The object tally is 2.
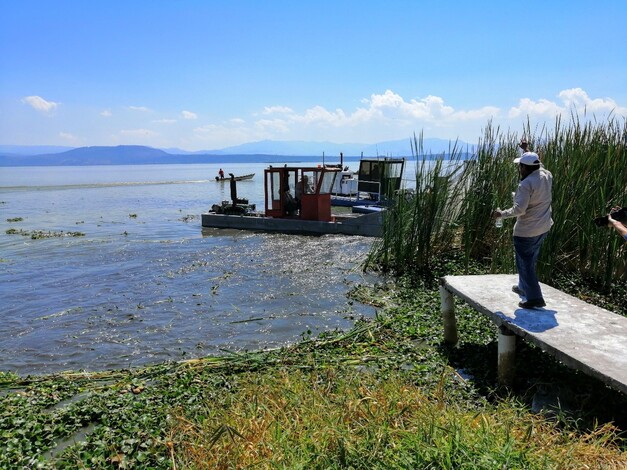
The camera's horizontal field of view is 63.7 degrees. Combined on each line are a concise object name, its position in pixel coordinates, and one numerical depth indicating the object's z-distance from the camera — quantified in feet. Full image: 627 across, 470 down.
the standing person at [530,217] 16.67
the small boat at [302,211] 57.62
